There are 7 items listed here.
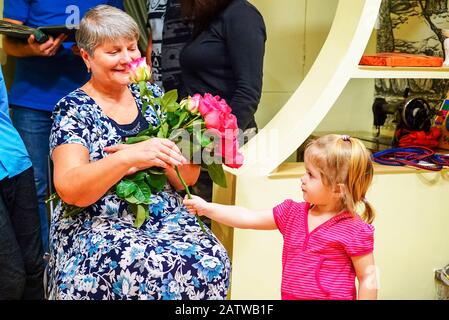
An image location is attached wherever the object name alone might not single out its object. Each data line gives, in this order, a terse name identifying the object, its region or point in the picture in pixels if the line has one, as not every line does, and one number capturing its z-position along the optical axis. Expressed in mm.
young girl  1396
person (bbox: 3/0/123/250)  1991
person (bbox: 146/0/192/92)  2111
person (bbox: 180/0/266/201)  1854
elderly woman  1399
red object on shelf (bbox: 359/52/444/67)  2006
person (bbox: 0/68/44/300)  1599
